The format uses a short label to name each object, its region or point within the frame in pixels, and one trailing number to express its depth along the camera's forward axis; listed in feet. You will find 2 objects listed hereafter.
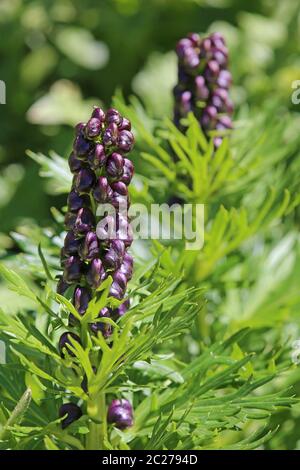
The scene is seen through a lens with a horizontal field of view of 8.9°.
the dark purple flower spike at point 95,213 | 2.51
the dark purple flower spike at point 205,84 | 2.95
